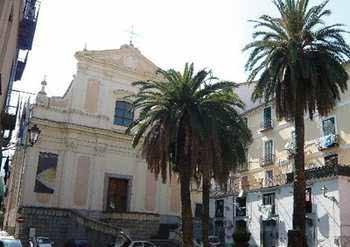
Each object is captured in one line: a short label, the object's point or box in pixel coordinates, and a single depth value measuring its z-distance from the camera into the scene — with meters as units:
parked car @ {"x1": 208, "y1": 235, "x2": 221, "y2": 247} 32.03
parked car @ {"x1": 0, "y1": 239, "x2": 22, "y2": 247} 14.41
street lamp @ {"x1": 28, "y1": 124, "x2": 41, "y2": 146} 15.93
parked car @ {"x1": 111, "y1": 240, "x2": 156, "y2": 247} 26.26
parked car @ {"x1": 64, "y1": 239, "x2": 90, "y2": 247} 28.22
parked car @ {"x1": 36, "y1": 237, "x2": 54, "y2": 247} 28.12
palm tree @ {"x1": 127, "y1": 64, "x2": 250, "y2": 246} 21.38
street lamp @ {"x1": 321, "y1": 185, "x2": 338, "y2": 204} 26.80
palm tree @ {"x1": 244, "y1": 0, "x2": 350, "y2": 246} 20.78
